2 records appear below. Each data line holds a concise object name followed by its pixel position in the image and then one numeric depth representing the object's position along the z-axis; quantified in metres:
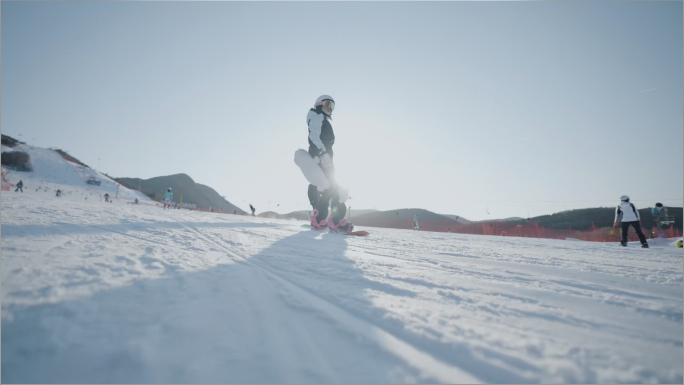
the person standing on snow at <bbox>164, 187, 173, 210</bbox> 20.28
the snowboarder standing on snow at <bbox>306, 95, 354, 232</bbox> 6.04
